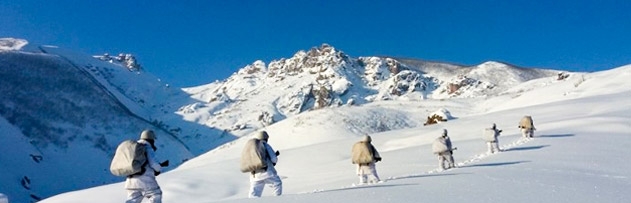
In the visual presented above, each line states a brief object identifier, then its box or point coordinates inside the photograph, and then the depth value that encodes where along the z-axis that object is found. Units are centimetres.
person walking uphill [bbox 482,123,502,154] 2469
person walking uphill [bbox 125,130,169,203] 1045
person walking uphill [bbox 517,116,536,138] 3029
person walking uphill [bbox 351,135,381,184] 1700
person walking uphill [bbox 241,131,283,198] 1220
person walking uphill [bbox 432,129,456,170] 2083
